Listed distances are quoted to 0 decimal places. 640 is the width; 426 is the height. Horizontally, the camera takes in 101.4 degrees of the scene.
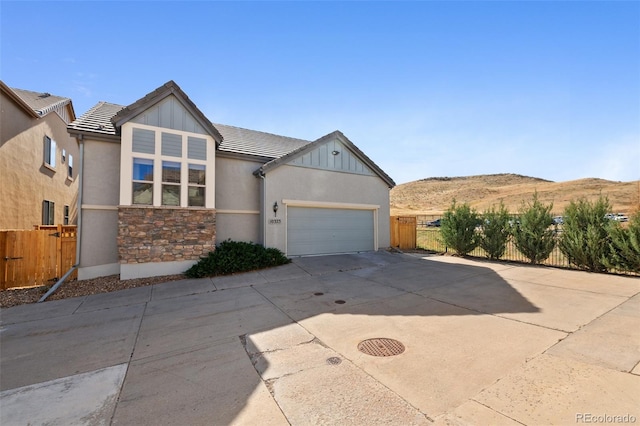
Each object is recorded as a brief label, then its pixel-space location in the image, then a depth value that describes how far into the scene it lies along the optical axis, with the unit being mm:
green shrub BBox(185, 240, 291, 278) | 8773
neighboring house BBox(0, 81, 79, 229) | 10281
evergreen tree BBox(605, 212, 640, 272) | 7750
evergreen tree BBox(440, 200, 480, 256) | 11906
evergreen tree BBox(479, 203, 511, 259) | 10984
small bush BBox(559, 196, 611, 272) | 8492
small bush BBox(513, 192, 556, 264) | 9789
